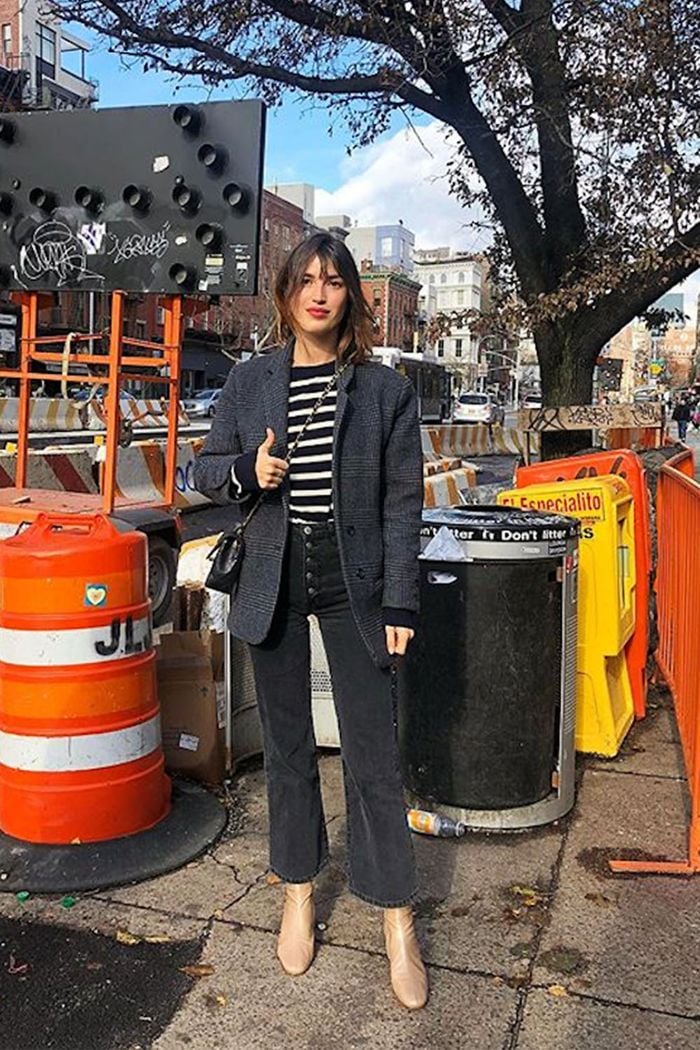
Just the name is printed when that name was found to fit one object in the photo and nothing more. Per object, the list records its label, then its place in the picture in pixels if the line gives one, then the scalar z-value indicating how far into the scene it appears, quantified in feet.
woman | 8.96
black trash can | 11.90
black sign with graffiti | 16.75
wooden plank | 26.35
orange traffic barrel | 11.12
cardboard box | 13.60
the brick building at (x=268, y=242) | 222.48
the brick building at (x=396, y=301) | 323.78
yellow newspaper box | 14.80
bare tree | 22.74
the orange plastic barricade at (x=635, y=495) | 16.71
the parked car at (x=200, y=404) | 128.16
